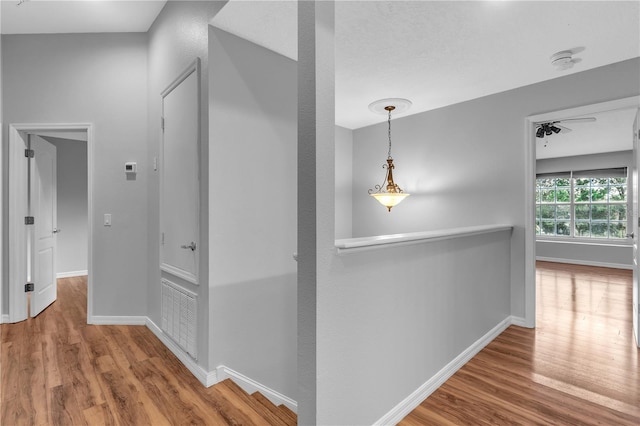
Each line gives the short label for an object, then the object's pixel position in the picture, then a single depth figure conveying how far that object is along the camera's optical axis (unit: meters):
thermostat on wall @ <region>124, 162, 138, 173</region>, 3.21
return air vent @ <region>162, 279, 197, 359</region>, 2.29
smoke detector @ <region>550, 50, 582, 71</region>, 2.63
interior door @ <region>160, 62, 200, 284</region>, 2.29
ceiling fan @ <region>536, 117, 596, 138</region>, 4.02
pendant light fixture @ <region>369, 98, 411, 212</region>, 3.55
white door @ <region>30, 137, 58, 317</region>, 3.37
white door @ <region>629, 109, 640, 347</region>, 2.75
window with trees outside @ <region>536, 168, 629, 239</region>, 6.80
